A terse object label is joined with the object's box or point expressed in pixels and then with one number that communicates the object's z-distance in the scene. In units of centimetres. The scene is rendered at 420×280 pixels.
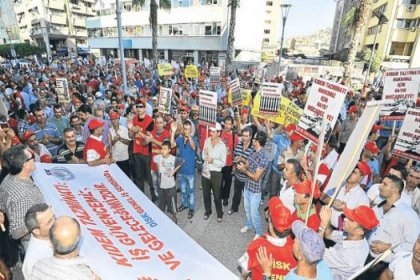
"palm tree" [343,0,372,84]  1225
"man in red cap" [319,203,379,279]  252
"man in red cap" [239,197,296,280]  237
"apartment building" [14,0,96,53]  5456
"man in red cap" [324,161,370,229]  353
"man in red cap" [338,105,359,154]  701
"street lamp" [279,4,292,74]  1622
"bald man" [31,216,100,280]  199
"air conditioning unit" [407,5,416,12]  2964
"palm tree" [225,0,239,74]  1831
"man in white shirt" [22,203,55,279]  241
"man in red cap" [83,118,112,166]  450
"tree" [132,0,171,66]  1808
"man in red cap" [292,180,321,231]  303
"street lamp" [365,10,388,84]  1377
